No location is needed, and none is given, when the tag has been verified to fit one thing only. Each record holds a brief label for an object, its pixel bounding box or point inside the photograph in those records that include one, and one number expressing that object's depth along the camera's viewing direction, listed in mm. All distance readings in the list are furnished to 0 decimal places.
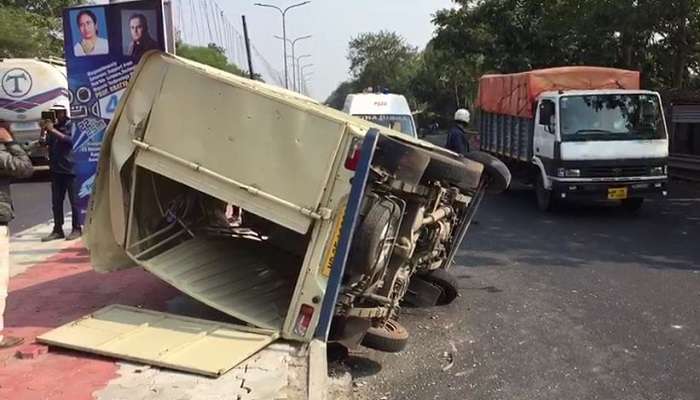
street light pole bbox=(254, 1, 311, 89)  57981
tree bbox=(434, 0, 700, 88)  16908
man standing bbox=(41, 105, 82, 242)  9141
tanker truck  17328
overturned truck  4719
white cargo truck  11648
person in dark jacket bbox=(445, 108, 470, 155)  9570
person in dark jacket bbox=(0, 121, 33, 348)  4875
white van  15062
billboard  7820
